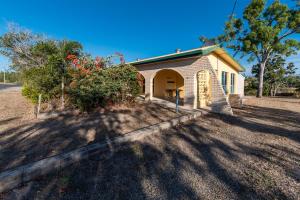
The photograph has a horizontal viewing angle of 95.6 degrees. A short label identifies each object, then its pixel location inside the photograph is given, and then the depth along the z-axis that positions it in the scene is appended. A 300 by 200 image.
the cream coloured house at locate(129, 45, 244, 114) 6.79
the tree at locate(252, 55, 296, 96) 19.09
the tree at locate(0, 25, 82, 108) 6.62
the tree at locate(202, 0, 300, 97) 13.20
